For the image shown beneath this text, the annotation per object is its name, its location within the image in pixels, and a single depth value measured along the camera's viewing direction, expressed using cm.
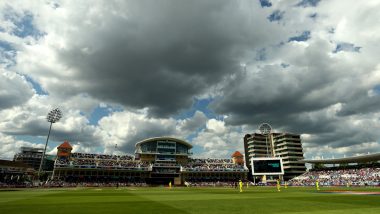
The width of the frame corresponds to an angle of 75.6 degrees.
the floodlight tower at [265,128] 13569
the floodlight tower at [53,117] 8125
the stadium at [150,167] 9406
